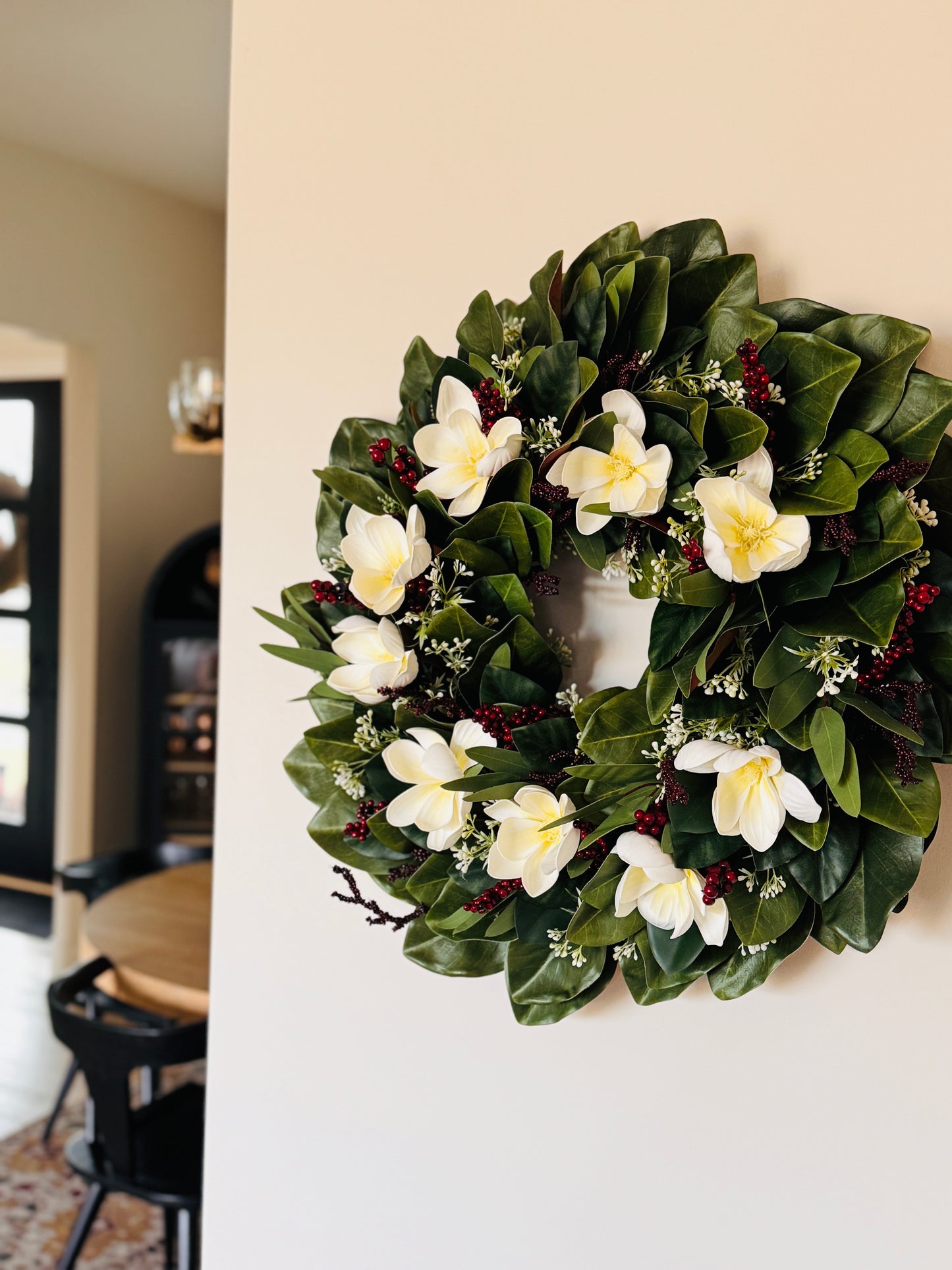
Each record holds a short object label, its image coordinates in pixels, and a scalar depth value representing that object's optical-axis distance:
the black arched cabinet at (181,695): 3.92
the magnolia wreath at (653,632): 0.70
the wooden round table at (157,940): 2.21
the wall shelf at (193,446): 2.82
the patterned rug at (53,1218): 2.50
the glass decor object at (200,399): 2.74
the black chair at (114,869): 3.01
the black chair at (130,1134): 1.93
